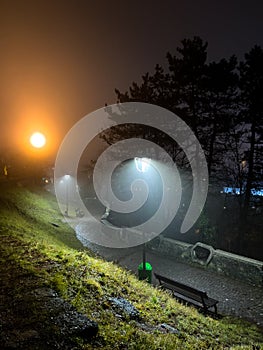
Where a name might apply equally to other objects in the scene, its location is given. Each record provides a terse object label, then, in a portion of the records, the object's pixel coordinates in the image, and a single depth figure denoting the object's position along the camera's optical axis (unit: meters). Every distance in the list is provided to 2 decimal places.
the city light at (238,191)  19.58
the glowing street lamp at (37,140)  17.13
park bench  8.98
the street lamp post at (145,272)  11.48
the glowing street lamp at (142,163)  15.04
